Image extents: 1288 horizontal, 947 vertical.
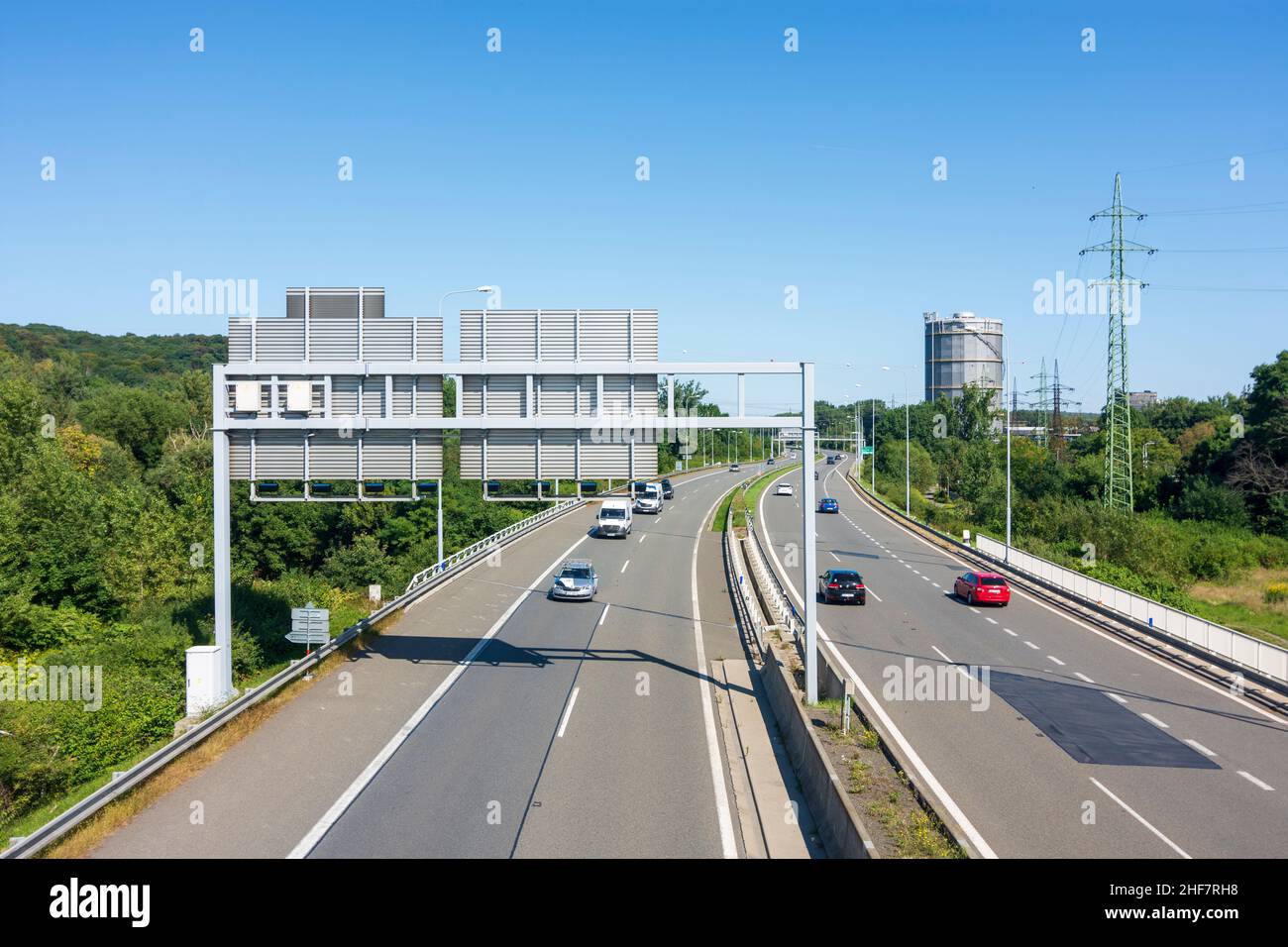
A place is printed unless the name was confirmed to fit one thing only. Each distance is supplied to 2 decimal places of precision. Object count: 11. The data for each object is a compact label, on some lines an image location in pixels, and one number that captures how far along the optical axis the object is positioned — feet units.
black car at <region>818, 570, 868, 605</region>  106.42
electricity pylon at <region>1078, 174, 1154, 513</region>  173.47
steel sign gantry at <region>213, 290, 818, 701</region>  58.49
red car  107.34
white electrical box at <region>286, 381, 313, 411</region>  59.67
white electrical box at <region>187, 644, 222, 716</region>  54.44
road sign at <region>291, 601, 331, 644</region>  63.72
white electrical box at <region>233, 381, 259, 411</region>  59.82
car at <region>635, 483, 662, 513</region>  206.28
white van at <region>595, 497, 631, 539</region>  159.33
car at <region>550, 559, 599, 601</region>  100.17
